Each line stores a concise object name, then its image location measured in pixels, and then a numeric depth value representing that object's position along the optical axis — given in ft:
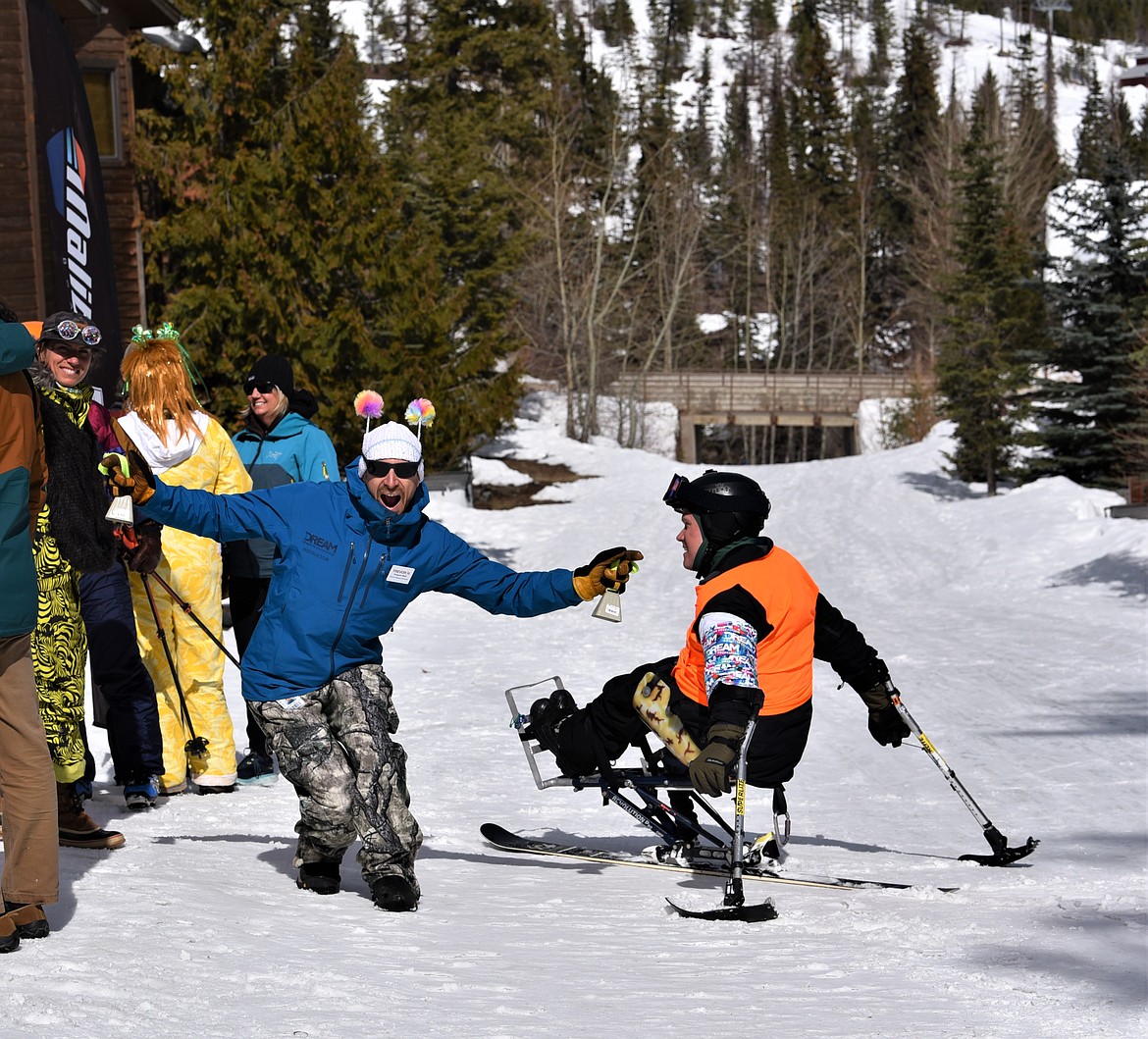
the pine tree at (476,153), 74.95
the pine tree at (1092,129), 316.81
